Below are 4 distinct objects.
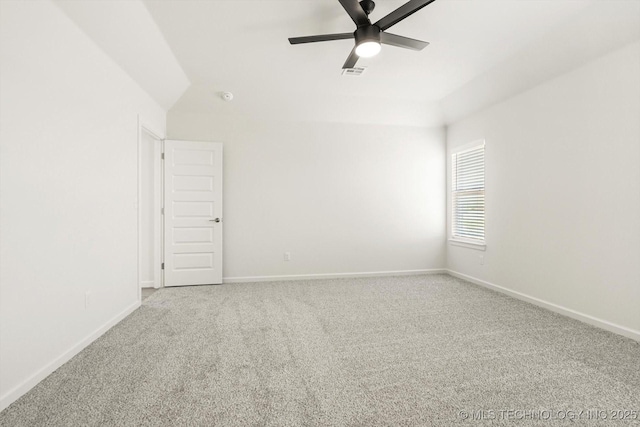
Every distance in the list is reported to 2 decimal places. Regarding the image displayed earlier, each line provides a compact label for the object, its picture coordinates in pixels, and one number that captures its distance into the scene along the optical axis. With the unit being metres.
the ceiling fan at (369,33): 2.23
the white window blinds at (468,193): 4.59
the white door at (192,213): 4.47
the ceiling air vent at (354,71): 3.49
